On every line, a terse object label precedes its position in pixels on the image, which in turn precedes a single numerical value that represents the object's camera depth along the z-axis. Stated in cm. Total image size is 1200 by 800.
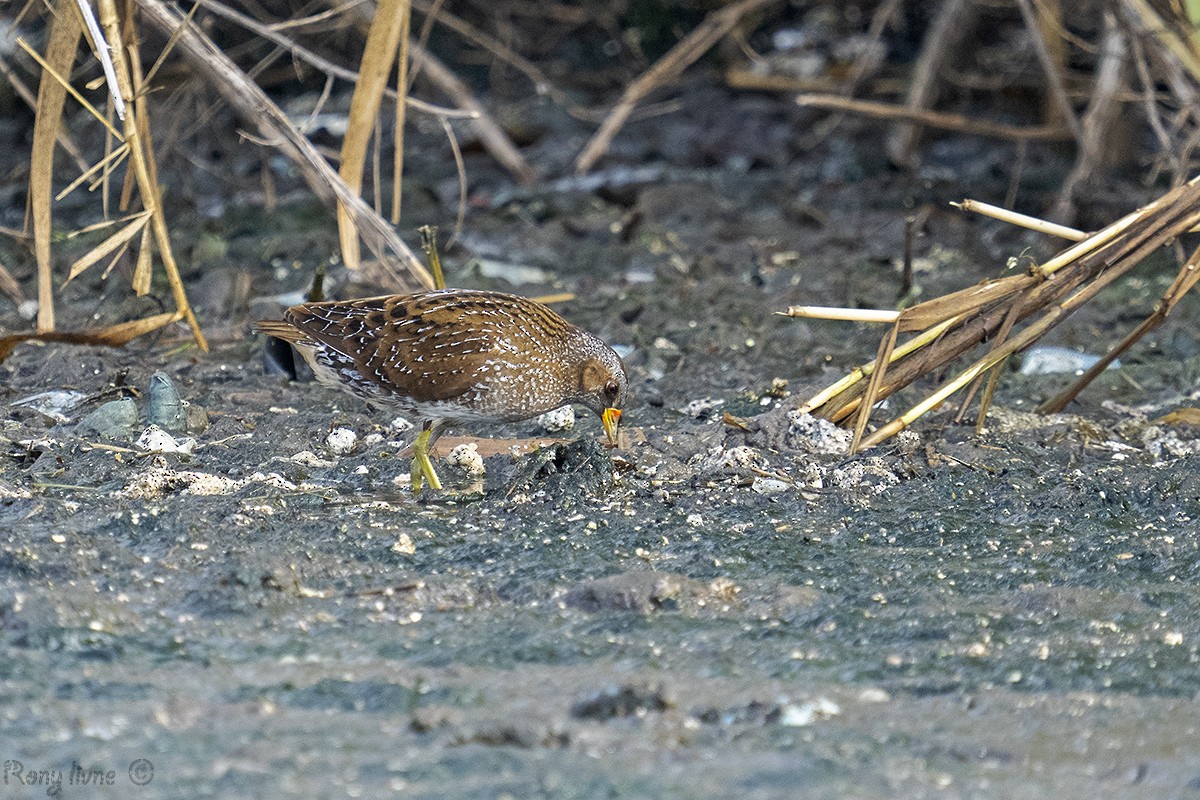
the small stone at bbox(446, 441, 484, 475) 896
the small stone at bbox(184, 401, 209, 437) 907
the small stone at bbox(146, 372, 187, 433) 904
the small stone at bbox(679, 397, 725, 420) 980
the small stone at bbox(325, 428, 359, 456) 898
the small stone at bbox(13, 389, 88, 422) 935
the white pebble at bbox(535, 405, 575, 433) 974
